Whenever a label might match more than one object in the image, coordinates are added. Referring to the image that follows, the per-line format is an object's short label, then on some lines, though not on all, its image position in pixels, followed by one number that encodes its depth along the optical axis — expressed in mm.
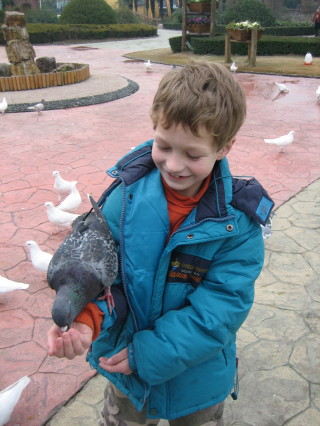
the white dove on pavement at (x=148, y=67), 15156
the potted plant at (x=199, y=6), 18375
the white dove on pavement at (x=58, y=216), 4227
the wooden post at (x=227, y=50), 15238
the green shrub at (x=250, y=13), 25531
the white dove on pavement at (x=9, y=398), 2250
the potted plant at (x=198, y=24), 19625
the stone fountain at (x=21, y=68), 11352
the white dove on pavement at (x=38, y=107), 9117
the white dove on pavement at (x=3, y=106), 9094
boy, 1350
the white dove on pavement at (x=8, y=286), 3246
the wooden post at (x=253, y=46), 14290
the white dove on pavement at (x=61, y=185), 4843
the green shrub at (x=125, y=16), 33784
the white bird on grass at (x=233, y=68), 13877
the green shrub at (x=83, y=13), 29812
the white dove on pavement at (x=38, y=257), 3570
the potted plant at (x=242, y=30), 14242
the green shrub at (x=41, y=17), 32031
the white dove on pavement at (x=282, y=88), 11070
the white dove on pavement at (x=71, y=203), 4512
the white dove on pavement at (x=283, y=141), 6469
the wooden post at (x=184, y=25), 18359
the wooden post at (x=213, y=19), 18302
